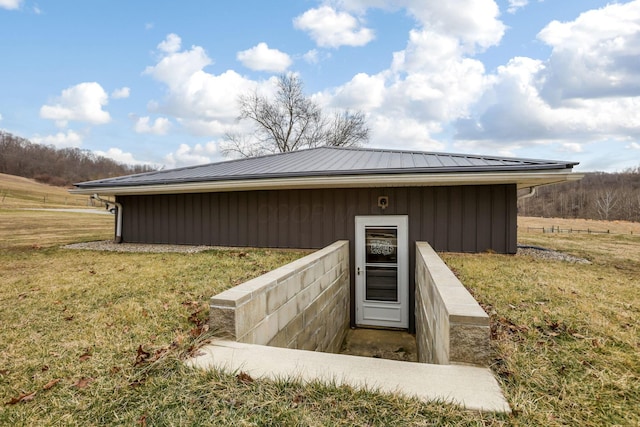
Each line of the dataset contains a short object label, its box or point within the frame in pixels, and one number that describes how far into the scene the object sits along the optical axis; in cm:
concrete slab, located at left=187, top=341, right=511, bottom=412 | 164
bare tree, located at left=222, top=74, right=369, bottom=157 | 2495
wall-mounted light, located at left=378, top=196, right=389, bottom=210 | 649
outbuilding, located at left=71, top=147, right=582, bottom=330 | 589
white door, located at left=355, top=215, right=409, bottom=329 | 624
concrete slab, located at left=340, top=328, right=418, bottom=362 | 501
